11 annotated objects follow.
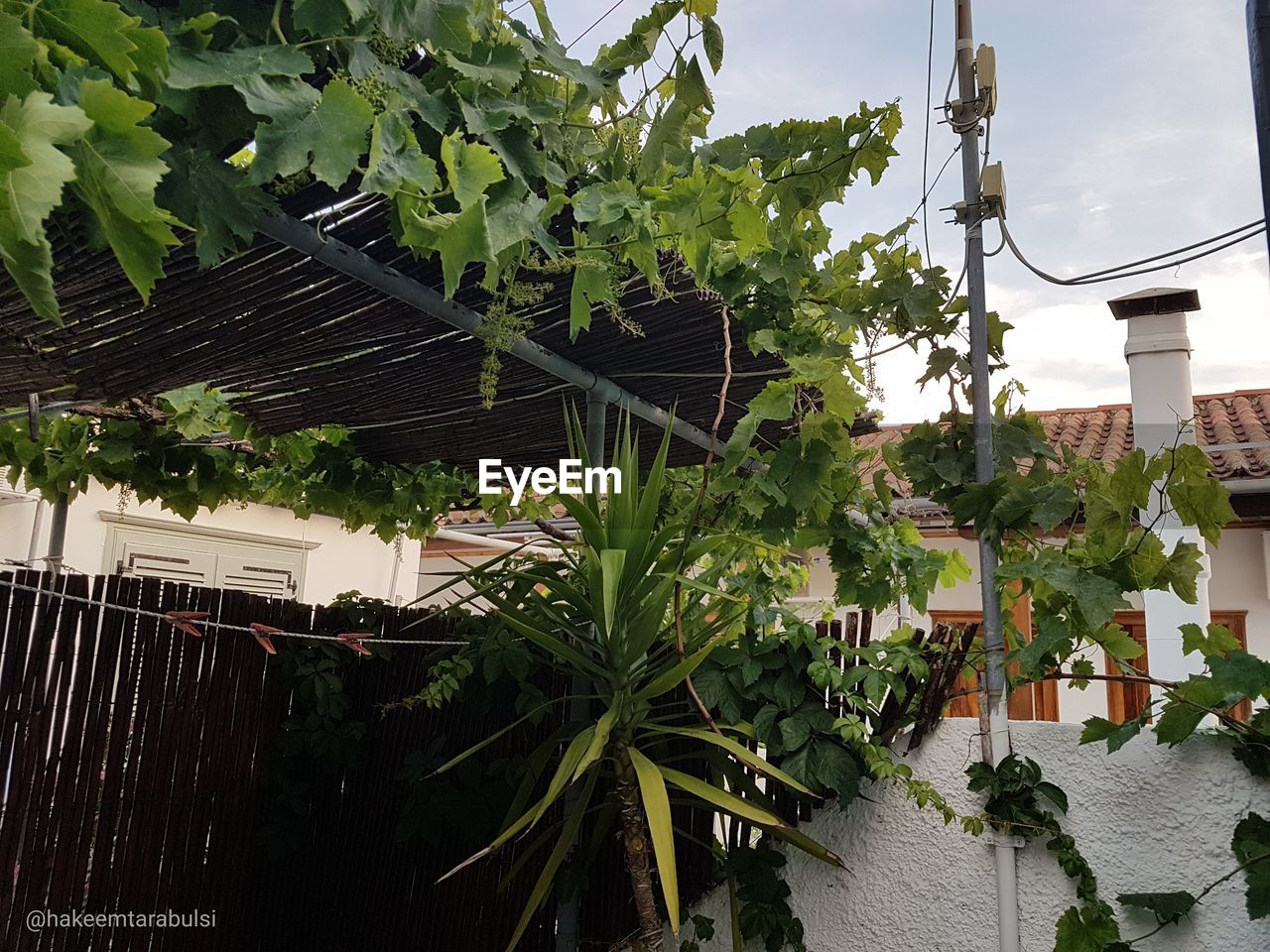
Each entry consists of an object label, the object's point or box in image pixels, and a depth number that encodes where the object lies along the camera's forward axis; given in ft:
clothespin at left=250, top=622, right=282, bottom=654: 6.69
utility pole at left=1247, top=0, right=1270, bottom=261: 2.43
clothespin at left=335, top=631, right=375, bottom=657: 7.45
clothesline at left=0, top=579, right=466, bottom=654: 6.88
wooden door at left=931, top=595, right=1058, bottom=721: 15.79
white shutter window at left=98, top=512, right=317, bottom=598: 19.61
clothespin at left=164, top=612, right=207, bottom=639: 6.75
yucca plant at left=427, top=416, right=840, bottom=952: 6.00
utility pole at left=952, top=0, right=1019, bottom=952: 6.25
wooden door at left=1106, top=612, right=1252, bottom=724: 15.14
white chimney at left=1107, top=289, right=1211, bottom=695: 13.03
